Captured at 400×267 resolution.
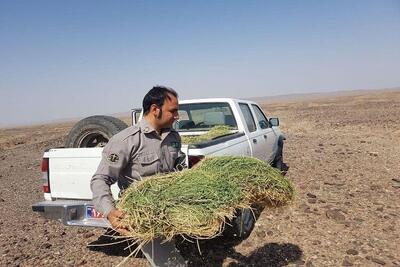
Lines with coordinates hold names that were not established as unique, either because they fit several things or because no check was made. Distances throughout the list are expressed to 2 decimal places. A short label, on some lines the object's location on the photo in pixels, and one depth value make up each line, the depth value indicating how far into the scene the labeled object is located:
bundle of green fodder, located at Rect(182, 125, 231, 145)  6.38
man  2.92
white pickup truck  4.51
